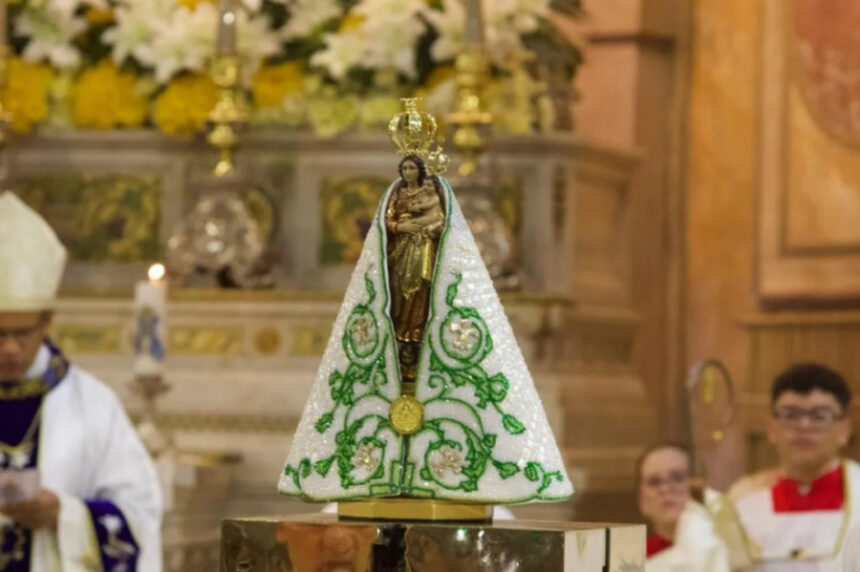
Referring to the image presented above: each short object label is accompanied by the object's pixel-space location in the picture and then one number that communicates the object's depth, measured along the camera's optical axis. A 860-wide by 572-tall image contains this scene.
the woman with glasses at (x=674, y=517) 10.93
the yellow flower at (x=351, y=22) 13.51
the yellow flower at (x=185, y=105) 13.66
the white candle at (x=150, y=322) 12.16
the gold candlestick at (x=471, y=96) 12.52
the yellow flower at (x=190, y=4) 13.84
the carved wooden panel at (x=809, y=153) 15.21
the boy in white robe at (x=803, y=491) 11.12
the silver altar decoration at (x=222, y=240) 13.33
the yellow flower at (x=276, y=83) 13.70
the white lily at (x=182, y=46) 13.57
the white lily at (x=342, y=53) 13.36
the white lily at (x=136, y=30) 13.65
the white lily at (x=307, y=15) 13.66
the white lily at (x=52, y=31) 13.80
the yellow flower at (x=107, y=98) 13.86
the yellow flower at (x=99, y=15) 13.86
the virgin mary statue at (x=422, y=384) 7.04
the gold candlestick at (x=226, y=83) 13.08
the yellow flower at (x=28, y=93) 13.90
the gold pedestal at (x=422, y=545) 6.79
